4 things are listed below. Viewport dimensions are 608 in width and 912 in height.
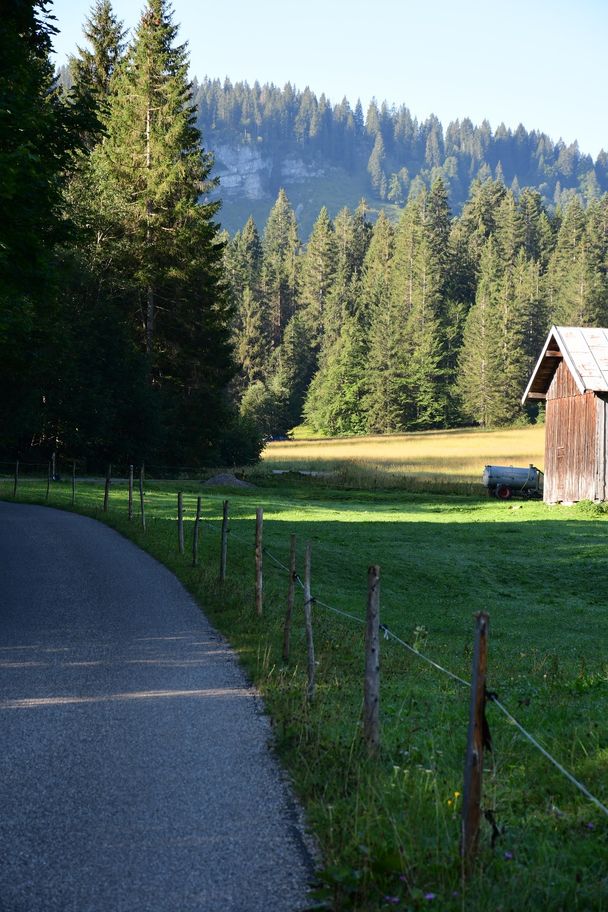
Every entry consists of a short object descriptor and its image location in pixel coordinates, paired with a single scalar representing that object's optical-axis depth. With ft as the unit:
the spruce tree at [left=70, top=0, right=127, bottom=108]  244.42
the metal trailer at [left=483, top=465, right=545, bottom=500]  168.55
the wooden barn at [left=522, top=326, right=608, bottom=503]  137.90
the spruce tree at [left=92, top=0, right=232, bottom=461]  208.03
